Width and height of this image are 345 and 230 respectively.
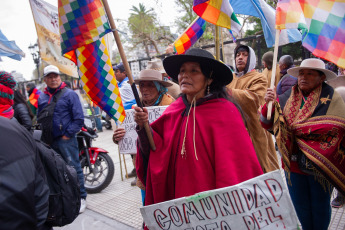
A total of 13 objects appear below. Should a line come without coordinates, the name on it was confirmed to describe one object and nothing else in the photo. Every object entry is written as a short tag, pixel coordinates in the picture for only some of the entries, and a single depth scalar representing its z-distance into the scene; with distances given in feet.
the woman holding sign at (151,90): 10.55
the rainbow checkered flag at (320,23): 7.04
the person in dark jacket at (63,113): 13.64
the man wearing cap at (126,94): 13.87
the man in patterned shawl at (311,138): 7.98
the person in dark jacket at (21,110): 13.14
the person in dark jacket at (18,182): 4.13
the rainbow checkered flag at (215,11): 9.02
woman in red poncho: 6.09
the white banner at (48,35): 12.94
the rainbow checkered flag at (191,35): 14.89
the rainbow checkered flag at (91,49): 6.66
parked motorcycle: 16.24
